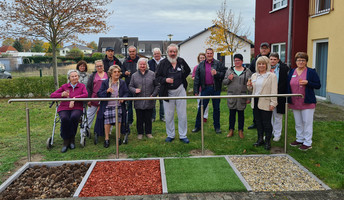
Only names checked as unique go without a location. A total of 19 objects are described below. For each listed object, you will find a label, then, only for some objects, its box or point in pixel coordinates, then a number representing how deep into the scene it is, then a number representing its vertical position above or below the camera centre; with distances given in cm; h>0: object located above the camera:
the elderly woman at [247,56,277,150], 582 -43
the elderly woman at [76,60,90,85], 737 +4
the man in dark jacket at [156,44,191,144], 646 -28
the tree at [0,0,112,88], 1357 +260
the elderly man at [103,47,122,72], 763 +35
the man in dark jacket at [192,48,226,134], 705 -17
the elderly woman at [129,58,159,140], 671 -40
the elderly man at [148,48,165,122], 792 +36
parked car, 2547 -17
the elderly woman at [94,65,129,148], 632 -66
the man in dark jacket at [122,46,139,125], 773 +14
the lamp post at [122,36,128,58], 1950 +216
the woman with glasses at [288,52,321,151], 571 -40
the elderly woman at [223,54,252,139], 651 -25
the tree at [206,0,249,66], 2717 +403
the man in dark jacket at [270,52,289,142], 610 -9
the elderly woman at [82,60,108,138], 694 -20
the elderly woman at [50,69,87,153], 610 -75
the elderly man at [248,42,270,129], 658 +49
